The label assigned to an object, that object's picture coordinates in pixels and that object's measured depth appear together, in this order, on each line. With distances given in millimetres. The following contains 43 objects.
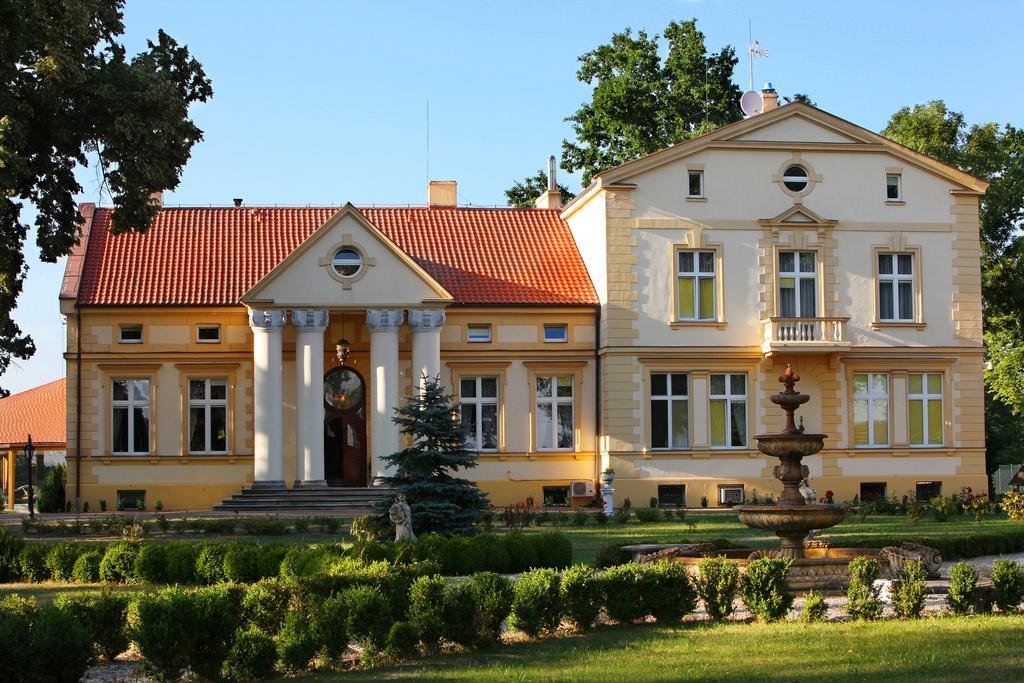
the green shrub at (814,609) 15438
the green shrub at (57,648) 12633
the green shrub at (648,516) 31406
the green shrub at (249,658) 13258
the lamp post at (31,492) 35403
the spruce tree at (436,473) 23531
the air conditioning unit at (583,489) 37438
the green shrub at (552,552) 21703
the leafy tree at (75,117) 23047
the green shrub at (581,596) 15375
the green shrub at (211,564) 20078
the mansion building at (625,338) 36750
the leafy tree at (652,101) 52000
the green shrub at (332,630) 13734
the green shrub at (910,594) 15570
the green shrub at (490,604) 14672
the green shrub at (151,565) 20391
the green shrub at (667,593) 15906
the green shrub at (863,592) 15414
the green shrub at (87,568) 20750
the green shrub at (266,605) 14047
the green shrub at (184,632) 13031
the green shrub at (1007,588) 15898
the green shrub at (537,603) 14970
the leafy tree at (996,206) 46031
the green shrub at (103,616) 13680
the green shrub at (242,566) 19828
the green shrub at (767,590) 15719
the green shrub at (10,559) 21484
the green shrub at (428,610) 14328
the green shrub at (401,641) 14094
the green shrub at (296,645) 13461
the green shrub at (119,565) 20562
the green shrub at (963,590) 15797
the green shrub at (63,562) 21047
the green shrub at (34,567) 21266
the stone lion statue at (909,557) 18844
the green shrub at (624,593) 15734
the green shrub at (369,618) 14086
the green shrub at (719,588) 15969
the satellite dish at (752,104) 40562
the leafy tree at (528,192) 53594
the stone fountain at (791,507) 19344
